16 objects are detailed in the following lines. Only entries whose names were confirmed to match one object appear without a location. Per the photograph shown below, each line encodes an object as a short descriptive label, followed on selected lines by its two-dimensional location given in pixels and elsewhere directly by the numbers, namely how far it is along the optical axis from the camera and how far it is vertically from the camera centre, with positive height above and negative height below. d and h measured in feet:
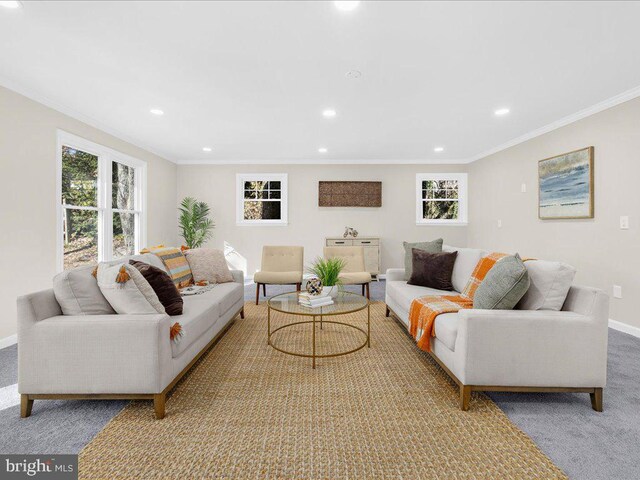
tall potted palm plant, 20.38 +0.80
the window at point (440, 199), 21.71 +2.54
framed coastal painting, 12.28 +2.13
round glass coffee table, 8.43 -2.02
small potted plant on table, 9.76 -1.25
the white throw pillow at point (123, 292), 6.24 -1.13
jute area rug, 4.74 -3.43
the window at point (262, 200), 21.58 +2.39
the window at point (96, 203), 12.50 +1.44
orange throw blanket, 7.67 -1.77
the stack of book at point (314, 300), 9.02 -1.87
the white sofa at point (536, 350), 6.11 -2.19
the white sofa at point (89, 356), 5.83 -2.24
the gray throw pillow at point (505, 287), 6.45 -1.05
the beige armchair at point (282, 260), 15.93 -1.25
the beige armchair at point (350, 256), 16.08 -1.05
